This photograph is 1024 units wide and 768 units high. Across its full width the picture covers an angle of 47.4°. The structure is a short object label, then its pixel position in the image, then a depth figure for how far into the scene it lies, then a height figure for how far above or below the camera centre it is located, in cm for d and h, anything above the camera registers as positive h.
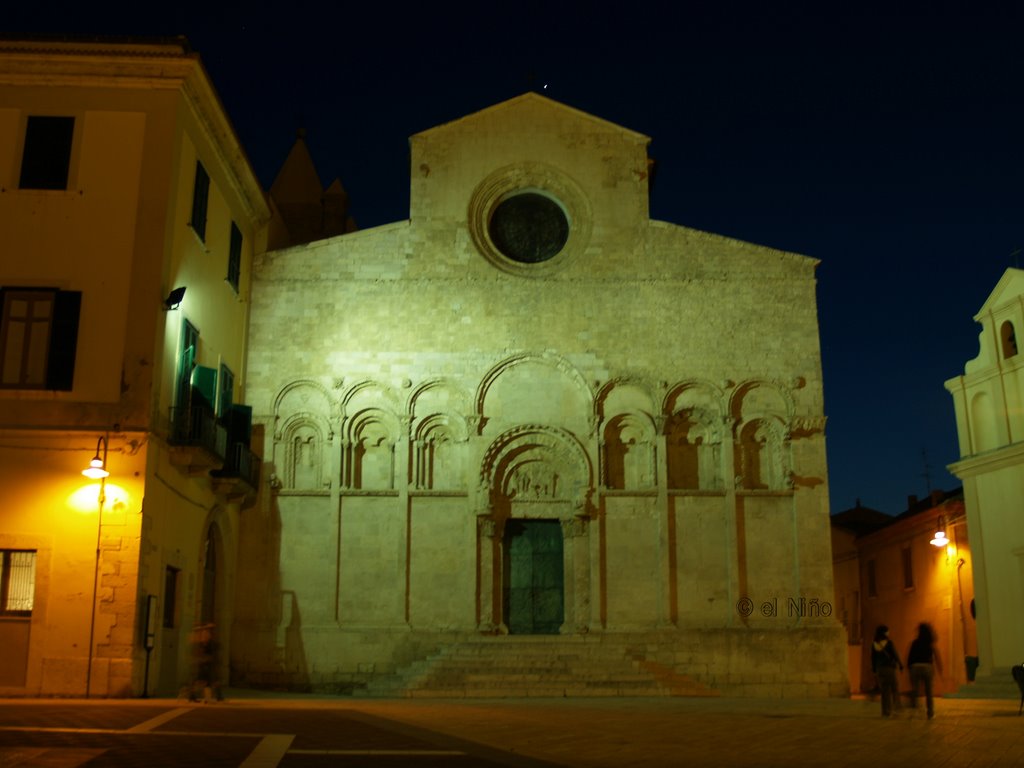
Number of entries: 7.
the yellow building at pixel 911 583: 3095 +212
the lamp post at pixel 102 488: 1723 +246
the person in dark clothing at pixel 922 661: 1558 -8
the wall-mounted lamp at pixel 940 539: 2688 +261
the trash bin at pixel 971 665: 2877 -24
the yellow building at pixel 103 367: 1752 +448
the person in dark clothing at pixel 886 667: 1548 -16
